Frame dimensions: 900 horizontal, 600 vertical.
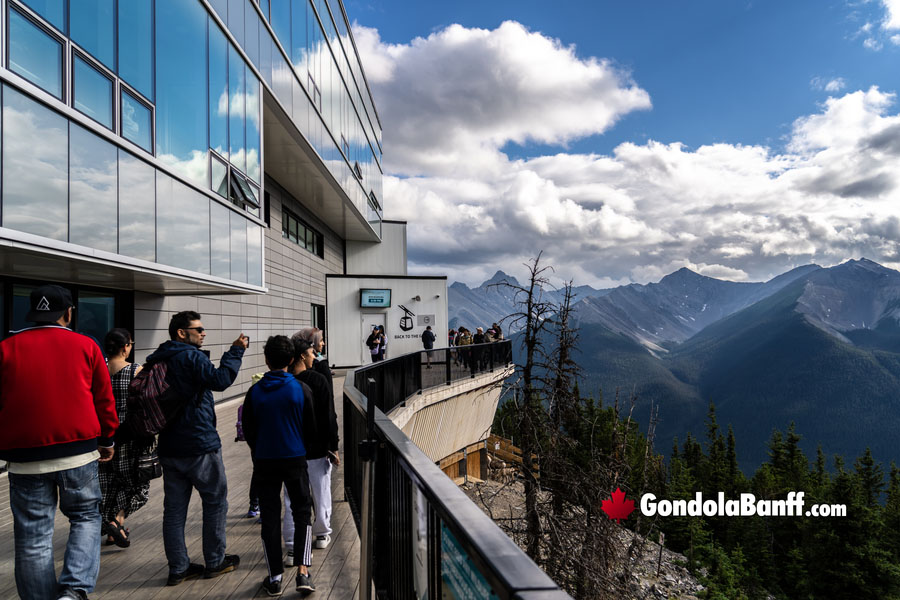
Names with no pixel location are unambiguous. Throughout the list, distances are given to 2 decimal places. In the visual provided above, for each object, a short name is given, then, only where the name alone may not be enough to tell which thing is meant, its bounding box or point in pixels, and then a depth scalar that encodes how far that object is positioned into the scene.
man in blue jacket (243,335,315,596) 3.78
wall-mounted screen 25.97
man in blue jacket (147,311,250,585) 3.90
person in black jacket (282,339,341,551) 4.30
